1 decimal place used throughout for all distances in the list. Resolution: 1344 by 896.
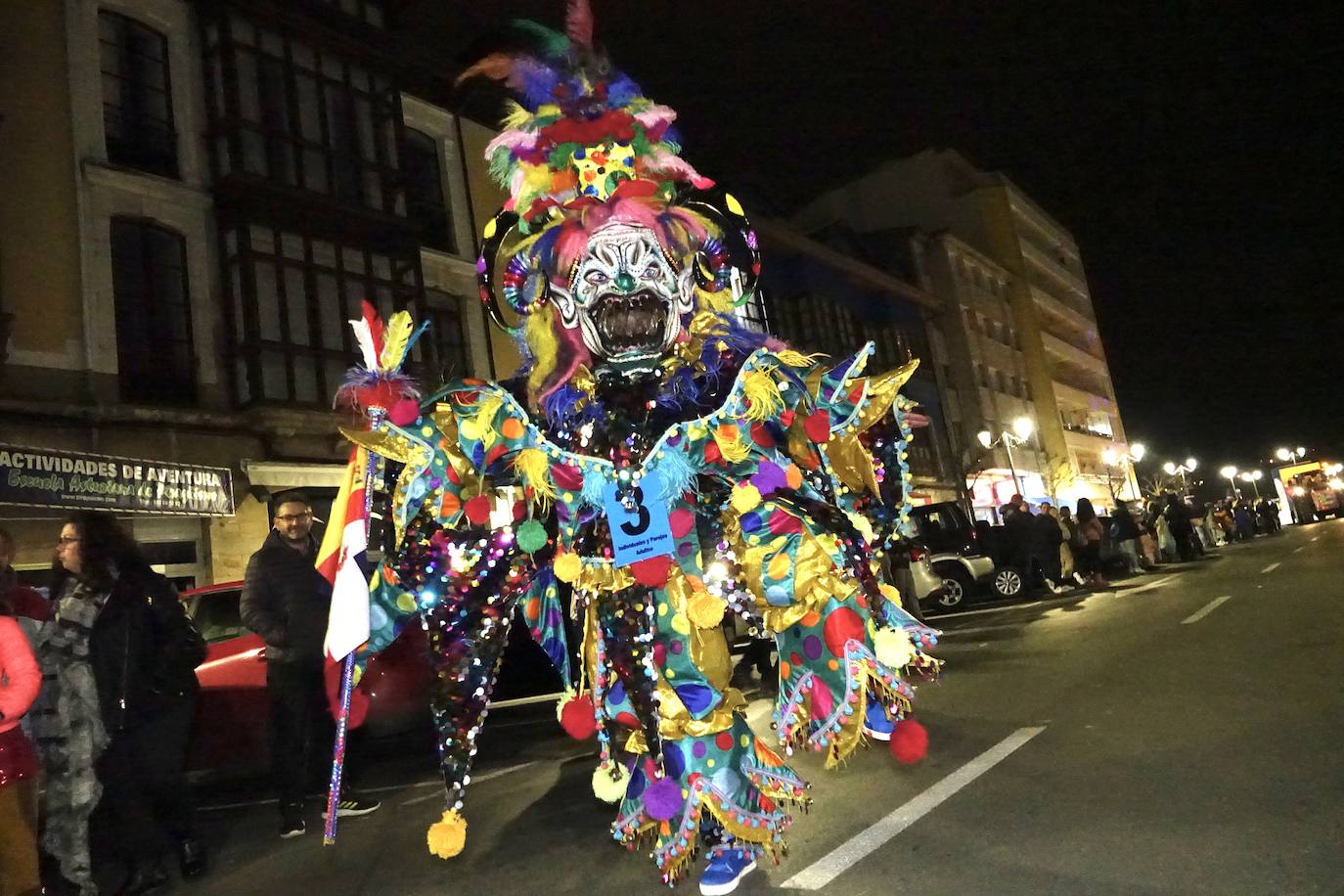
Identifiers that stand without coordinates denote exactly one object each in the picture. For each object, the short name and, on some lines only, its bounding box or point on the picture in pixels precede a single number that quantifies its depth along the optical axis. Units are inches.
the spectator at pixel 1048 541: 509.0
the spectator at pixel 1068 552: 521.0
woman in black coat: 144.8
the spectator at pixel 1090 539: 533.0
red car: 214.5
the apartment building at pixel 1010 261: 1469.0
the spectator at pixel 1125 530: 580.4
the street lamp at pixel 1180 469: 1872.0
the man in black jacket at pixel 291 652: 179.3
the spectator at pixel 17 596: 148.7
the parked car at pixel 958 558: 534.3
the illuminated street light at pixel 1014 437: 832.8
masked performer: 113.7
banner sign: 373.7
